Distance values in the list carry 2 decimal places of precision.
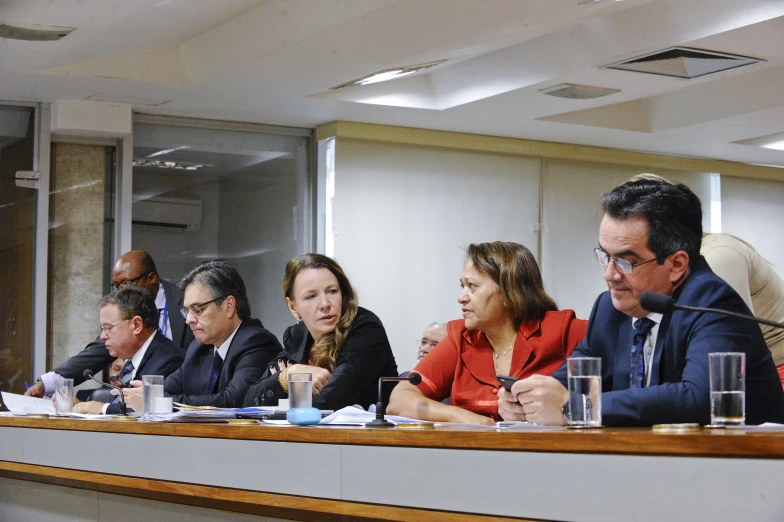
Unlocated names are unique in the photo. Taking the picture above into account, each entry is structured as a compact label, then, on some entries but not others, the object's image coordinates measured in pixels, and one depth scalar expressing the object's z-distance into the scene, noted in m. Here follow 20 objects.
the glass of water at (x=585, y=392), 3.42
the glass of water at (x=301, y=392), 4.48
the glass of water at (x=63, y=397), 6.38
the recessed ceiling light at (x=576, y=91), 10.60
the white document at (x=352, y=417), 4.21
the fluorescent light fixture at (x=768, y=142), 12.76
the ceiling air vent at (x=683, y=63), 9.38
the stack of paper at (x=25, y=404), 7.00
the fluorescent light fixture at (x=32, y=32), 8.44
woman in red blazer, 5.28
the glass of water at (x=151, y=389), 5.54
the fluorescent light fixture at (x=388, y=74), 9.85
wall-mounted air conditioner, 11.70
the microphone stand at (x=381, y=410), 3.81
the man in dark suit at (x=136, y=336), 7.67
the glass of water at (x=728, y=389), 3.16
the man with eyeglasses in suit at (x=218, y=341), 6.70
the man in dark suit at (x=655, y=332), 3.61
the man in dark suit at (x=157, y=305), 8.88
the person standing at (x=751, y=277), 5.22
